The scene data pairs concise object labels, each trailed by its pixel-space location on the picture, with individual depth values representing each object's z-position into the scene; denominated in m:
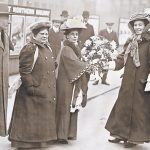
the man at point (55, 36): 9.22
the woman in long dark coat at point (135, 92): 5.43
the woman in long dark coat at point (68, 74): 5.29
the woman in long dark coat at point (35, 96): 4.94
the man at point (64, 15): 10.55
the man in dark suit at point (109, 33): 11.80
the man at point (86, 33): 11.10
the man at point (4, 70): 4.91
